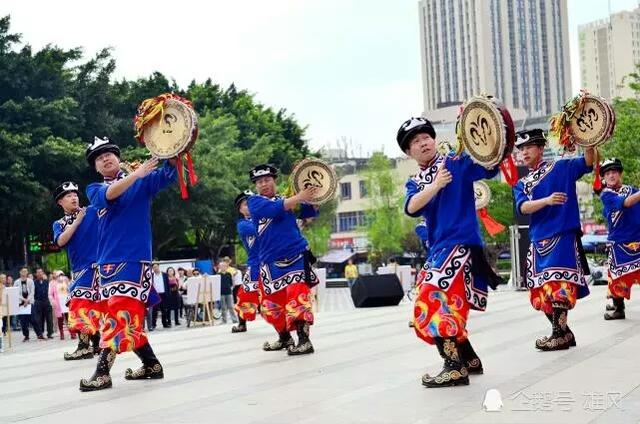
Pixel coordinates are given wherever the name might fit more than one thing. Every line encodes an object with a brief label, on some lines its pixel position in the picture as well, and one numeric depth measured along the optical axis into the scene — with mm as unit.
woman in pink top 19203
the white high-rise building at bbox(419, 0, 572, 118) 139000
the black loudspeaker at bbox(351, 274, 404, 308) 20016
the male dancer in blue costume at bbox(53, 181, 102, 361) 10188
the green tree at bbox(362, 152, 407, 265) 64812
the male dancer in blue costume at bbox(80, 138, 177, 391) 7766
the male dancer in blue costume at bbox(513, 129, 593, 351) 8688
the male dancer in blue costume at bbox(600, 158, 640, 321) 11789
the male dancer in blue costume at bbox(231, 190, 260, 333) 12797
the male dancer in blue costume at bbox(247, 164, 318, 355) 9891
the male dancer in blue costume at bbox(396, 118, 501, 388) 6750
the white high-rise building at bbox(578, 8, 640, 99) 161375
